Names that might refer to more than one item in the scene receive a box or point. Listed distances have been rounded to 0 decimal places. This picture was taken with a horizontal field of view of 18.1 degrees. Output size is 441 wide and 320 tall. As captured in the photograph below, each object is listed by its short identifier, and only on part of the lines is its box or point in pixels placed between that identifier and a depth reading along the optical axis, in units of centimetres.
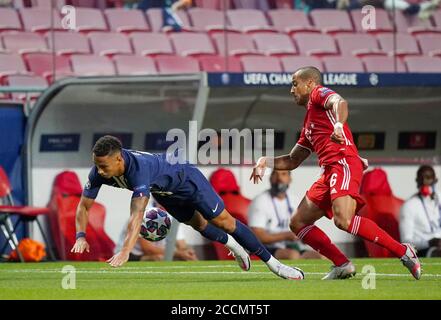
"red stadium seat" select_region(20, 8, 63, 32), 1947
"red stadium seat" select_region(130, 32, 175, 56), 2044
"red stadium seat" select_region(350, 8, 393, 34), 2053
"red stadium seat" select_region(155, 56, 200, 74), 2025
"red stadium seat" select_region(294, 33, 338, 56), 2163
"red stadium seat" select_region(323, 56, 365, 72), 2123
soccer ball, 1287
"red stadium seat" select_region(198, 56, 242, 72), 2027
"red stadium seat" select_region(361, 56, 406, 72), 2095
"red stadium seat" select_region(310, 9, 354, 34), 2139
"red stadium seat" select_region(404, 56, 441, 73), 2105
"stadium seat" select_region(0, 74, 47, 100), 1858
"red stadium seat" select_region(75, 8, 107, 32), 1986
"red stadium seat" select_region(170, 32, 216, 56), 2061
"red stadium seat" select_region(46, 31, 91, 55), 1956
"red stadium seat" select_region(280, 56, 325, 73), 2086
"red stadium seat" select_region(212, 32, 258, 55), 2077
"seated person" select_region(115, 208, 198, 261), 1719
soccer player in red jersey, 1195
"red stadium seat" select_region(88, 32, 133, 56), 2008
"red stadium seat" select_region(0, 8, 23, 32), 1927
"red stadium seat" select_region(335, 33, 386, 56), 2152
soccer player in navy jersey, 1140
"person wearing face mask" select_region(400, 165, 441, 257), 1772
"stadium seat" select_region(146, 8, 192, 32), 2058
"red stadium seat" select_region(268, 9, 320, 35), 2175
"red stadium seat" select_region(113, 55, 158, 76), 1988
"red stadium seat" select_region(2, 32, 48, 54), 1925
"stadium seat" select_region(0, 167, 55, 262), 1673
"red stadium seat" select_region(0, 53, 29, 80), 1872
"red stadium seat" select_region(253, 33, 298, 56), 2136
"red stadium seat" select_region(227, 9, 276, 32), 2131
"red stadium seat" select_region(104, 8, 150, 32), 2042
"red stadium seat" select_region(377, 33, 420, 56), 2114
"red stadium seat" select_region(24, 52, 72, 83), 1914
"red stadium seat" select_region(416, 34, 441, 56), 2106
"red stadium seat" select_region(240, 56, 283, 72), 2056
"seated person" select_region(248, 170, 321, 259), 1734
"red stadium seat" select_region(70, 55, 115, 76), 1944
